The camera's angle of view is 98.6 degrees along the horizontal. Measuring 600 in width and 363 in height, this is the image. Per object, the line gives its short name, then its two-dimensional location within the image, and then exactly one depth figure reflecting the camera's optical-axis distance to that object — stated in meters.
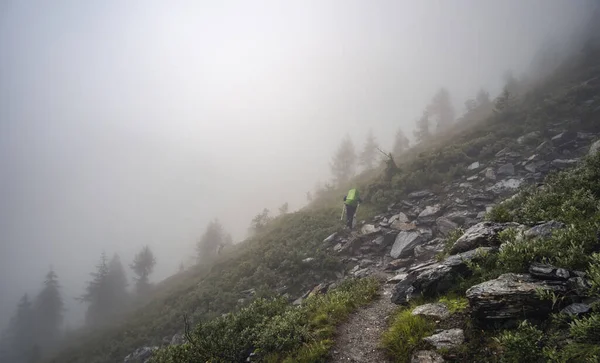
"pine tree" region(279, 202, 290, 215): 61.04
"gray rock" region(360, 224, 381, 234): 19.13
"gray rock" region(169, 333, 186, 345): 18.01
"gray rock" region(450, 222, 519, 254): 8.52
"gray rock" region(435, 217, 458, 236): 16.50
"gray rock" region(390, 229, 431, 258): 15.77
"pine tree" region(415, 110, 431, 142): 69.00
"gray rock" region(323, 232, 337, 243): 20.59
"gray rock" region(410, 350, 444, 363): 5.28
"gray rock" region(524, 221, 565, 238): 7.52
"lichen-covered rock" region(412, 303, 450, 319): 6.58
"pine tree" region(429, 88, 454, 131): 79.88
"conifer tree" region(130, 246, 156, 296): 55.69
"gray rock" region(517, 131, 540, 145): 23.67
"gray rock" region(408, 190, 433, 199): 21.62
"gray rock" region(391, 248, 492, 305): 7.73
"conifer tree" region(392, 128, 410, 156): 74.69
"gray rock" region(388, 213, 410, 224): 19.37
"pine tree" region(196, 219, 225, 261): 62.38
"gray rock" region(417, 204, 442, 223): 18.28
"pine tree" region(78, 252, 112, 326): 49.41
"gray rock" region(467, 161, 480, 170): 22.71
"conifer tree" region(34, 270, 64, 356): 50.81
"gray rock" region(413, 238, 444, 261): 14.43
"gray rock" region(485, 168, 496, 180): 20.64
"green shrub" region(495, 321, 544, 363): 4.28
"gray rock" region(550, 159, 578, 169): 18.23
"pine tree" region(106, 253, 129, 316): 49.61
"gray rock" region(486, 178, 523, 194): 18.66
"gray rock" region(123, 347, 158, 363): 18.81
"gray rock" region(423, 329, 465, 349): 5.51
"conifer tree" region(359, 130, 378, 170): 72.69
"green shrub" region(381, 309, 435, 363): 5.98
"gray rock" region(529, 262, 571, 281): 5.37
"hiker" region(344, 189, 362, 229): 21.00
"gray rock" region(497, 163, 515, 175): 20.52
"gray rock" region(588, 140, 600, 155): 14.73
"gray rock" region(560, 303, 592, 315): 4.56
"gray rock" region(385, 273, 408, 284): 11.57
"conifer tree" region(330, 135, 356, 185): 73.06
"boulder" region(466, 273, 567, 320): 5.13
